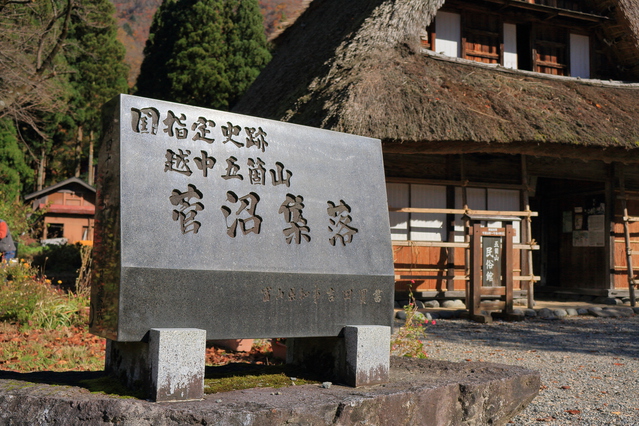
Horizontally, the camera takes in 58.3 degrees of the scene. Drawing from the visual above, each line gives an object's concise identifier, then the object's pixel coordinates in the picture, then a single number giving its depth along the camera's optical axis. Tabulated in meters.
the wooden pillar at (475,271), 8.31
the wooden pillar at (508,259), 8.47
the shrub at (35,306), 6.19
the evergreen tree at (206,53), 23.62
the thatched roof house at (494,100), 8.66
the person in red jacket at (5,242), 8.77
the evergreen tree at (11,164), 20.11
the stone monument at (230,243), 2.80
